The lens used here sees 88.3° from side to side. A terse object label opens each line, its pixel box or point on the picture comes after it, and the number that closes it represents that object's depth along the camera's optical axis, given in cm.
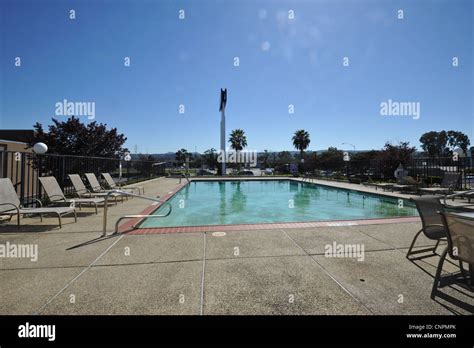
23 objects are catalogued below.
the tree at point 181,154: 7557
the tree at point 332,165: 2207
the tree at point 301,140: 4419
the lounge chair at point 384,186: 1246
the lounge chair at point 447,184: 980
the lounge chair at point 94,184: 870
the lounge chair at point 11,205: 502
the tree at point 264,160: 6975
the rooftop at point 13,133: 3520
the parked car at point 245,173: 3469
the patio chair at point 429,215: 347
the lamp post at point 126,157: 1495
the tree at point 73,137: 1290
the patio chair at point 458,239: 238
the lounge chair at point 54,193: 639
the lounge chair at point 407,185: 1127
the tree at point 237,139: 4203
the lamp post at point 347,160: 1867
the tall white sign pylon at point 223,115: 2985
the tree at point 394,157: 1777
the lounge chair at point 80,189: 760
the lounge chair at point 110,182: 1024
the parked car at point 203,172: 3736
